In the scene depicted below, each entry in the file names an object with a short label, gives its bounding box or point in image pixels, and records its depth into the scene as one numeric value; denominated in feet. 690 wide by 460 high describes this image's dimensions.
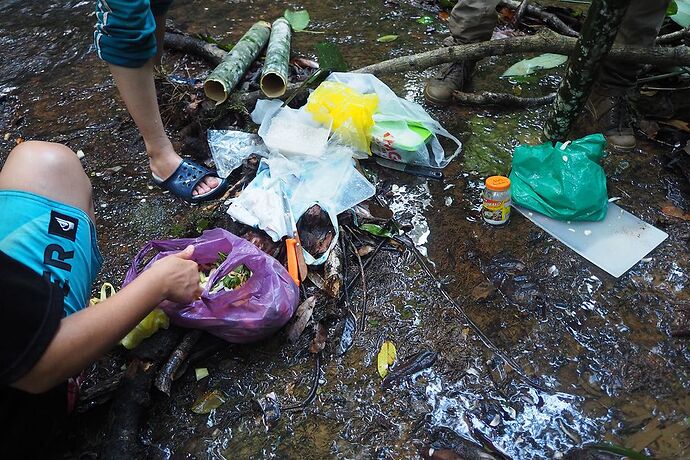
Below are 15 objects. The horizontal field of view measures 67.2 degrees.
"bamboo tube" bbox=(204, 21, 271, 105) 9.84
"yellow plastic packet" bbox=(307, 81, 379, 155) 8.87
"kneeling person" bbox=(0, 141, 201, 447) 4.15
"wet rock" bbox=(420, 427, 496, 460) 5.42
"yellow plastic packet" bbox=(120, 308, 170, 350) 6.27
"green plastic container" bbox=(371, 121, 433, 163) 8.78
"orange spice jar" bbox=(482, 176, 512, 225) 7.71
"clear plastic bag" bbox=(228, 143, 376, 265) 7.66
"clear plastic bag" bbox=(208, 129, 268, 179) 9.08
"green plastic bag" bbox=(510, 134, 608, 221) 7.77
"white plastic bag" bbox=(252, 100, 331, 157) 8.76
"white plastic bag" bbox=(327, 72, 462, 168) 8.95
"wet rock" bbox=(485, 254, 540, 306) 6.97
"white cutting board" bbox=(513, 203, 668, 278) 7.39
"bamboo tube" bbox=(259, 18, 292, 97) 9.90
